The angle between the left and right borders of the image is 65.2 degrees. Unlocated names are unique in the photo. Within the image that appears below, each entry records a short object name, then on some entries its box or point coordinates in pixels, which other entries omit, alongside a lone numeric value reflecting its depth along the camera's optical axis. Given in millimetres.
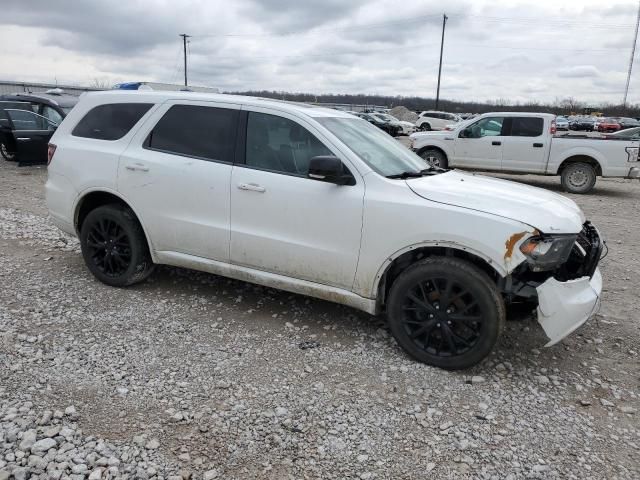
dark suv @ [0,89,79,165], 11391
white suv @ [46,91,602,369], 3357
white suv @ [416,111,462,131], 37906
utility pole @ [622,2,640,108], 60938
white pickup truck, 11602
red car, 37206
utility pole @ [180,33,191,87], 53156
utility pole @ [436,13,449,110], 53875
